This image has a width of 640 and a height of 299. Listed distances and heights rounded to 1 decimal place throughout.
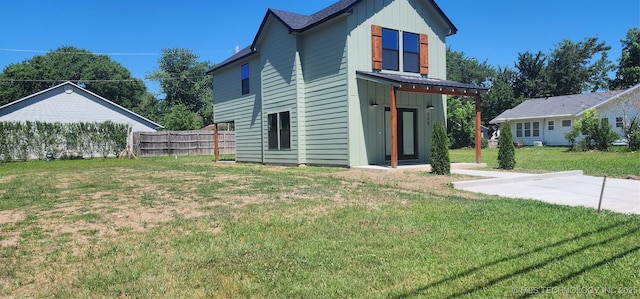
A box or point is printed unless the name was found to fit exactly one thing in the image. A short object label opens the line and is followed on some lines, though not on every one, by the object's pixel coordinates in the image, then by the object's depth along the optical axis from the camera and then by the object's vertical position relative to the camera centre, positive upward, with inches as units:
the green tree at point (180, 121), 1417.3 +90.9
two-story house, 493.4 +81.5
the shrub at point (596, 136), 836.0 +8.7
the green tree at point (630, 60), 1501.0 +306.5
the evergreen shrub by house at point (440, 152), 398.0 -9.2
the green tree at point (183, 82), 1974.7 +317.4
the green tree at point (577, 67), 1728.6 +317.9
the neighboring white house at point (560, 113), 1075.9 +83.1
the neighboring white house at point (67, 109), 1042.7 +108.1
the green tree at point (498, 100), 1721.2 +177.3
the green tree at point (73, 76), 1724.9 +335.7
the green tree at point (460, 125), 1168.8 +51.8
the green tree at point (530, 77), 1776.6 +297.4
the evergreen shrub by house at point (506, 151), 440.1 -10.2
